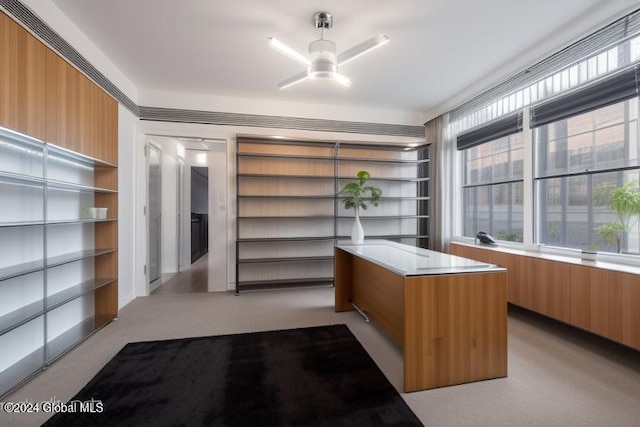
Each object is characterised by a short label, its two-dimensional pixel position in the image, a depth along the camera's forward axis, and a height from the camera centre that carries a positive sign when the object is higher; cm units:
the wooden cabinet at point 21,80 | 166 +89
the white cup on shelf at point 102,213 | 269 -1
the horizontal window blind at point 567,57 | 224 +155
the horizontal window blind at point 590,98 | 226 +109
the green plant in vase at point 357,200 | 329 +18
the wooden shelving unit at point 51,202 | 179 +9
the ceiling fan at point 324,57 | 226 +132
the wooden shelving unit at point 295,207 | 414 +9
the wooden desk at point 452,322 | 173 -73
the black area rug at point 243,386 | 151 -116
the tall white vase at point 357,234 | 327 -26
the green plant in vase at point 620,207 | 227 +5
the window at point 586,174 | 238 +38
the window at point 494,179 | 339 +47
